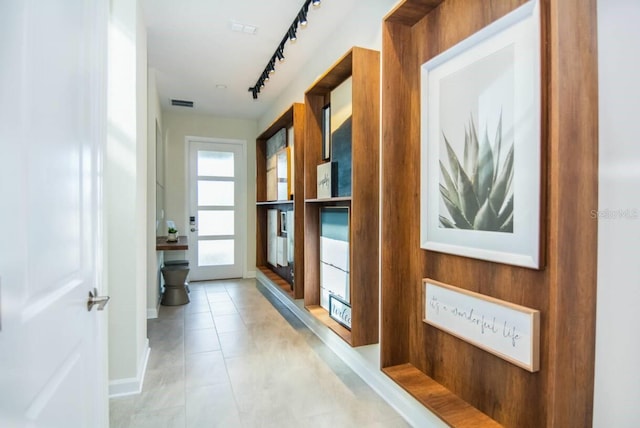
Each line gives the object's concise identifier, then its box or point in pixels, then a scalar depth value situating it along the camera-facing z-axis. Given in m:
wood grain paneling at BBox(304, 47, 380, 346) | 2.04
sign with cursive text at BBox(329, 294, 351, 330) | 2.26
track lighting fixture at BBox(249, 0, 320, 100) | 2.47
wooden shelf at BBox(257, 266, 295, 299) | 3.42
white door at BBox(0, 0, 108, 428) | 0.75
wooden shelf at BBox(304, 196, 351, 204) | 2.17
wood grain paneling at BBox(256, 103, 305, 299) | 3.11
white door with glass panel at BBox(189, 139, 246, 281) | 5.62
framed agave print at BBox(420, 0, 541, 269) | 1.14
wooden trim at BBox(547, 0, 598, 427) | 0.99
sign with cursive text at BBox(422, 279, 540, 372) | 1.13
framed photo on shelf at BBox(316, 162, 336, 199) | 2.44
